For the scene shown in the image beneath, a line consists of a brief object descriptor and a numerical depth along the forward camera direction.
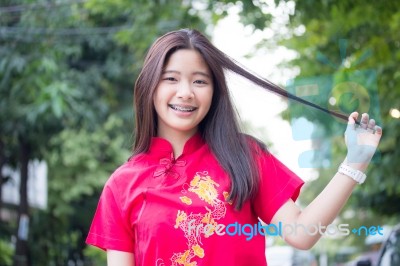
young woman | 2.62
